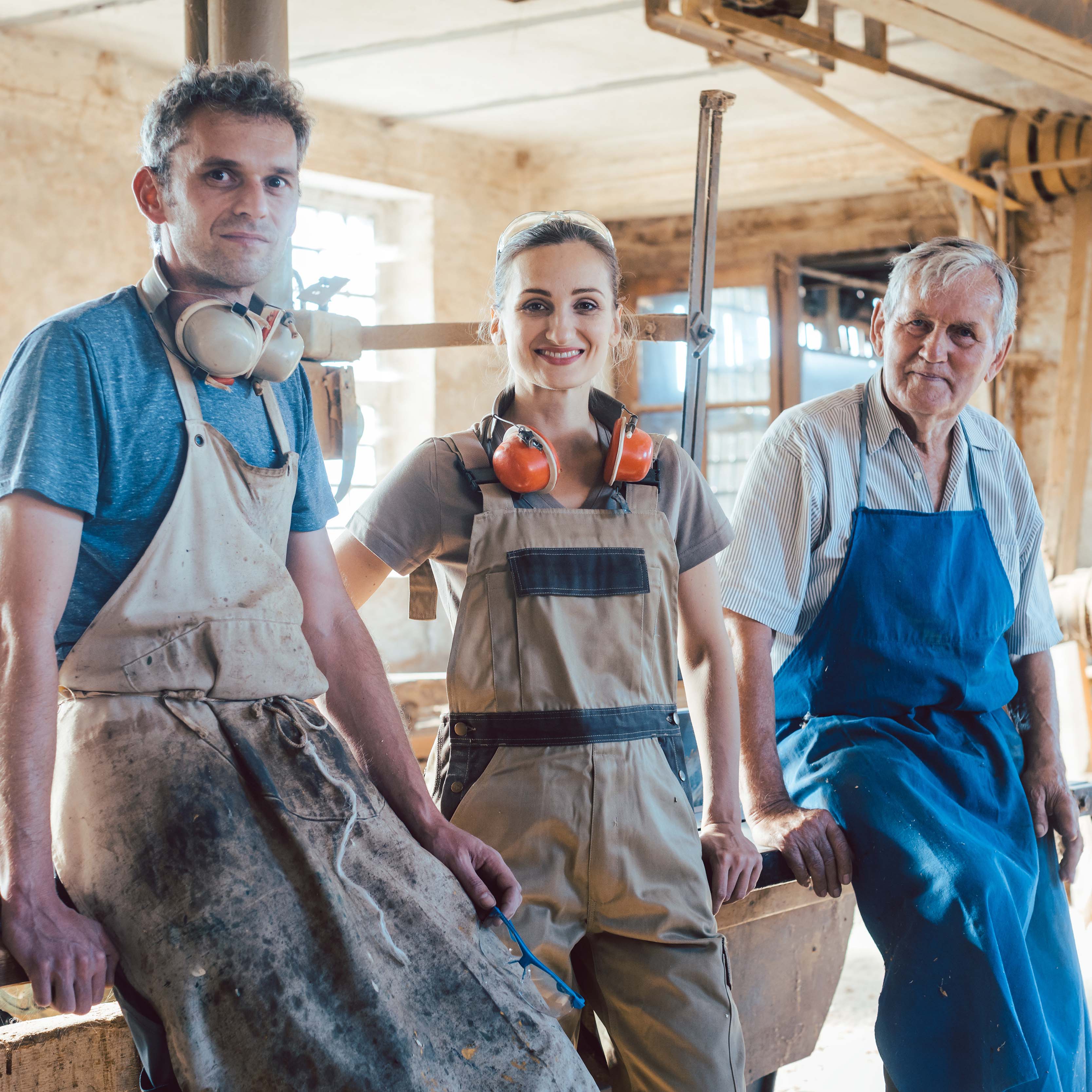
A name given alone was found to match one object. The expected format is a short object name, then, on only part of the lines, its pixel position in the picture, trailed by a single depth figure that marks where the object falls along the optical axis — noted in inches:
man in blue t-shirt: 52.4
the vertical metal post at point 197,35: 111.8
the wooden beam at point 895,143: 181.0
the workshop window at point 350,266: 271.6
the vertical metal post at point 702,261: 102.2
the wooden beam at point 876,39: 198.2
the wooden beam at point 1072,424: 230.2
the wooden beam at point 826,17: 183.3
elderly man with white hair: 81.0
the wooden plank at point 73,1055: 67.7
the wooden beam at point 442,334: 102.6
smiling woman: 72.2
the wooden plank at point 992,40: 156.8
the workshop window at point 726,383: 282.0
